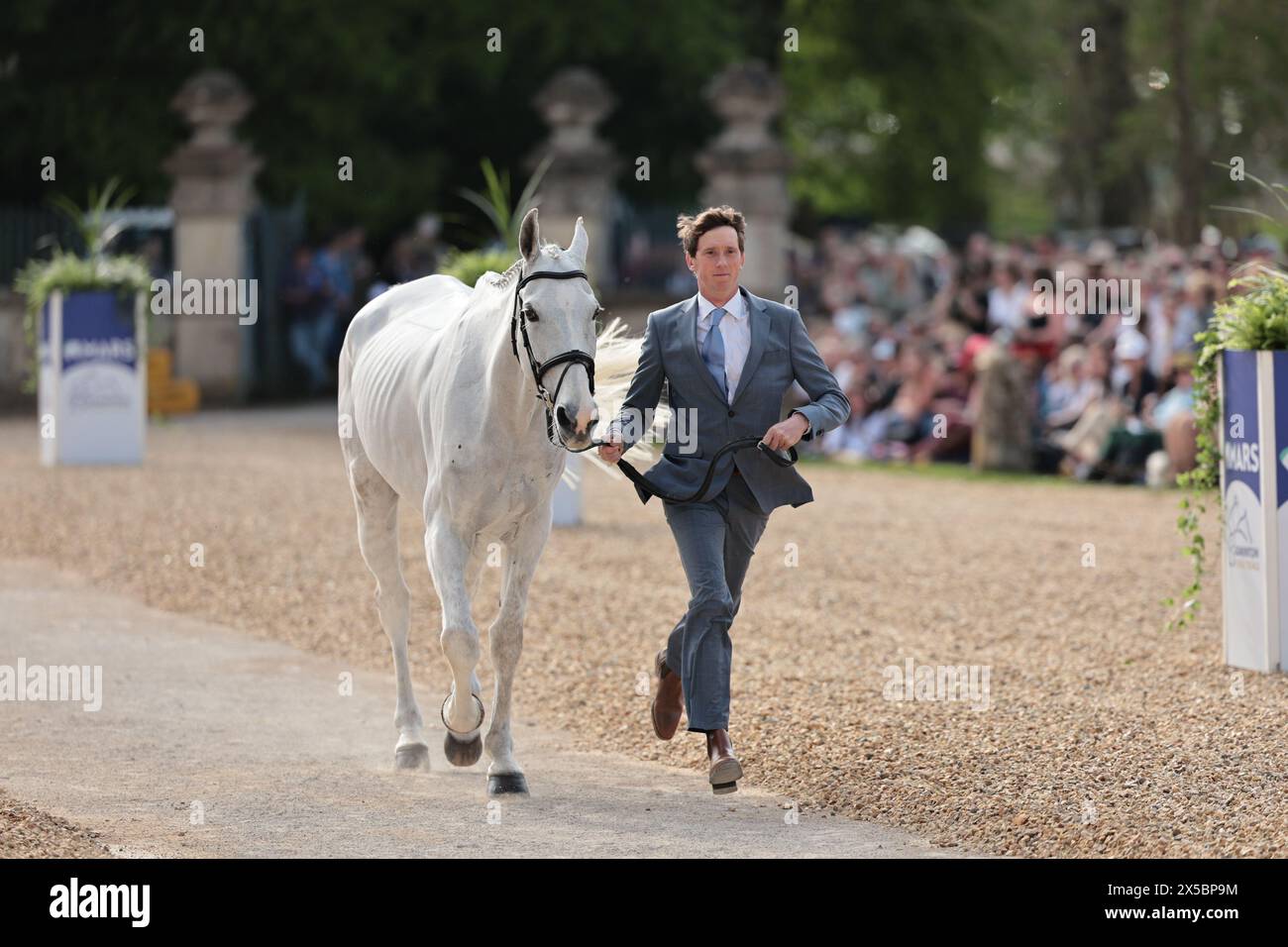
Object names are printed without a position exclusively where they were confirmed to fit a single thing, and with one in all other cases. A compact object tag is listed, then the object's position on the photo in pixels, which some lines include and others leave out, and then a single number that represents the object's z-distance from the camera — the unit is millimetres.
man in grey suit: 6988
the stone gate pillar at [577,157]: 24766
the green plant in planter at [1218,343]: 9062
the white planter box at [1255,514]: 8852
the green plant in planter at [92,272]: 17984
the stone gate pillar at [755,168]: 24312
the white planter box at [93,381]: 18000
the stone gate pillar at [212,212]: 25172
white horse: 6605
